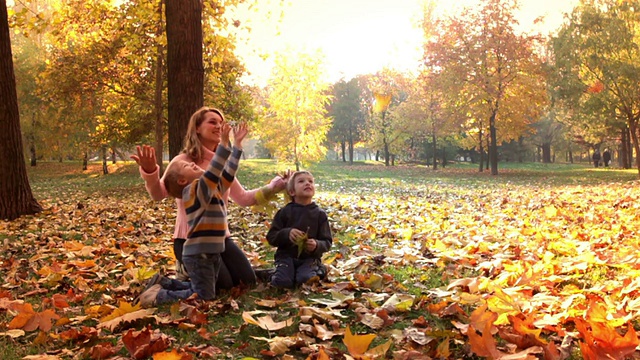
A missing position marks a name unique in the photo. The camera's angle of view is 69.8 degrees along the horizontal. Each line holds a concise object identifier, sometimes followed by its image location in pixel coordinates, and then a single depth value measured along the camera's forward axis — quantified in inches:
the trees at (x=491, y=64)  1042.7
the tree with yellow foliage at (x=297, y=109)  1066.1
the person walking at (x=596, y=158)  1704.0
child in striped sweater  141.4
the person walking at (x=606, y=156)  1810.0
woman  157.2
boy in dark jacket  160.7
